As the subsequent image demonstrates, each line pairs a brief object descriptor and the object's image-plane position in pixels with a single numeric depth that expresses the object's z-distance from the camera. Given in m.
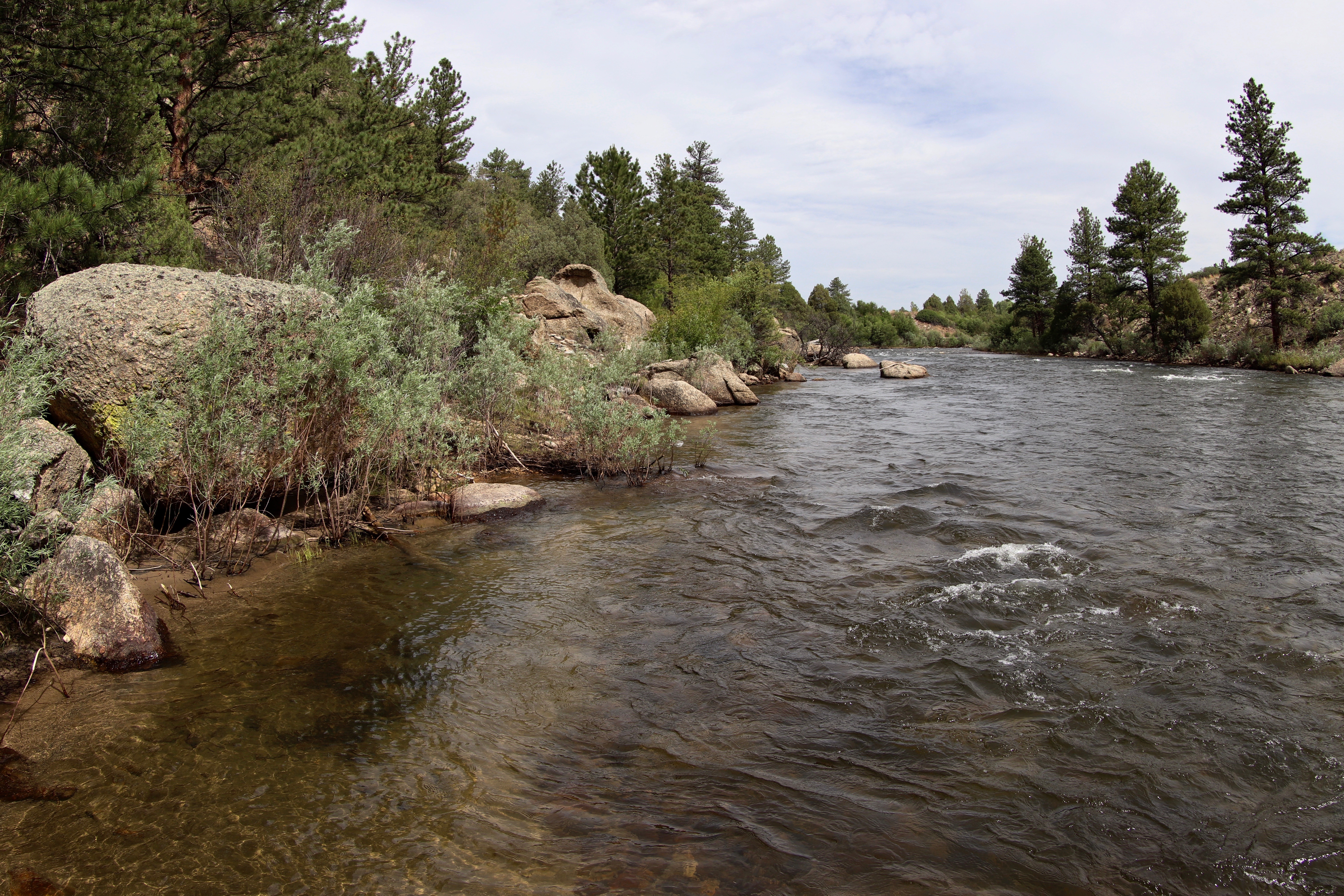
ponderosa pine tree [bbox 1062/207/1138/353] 43.16
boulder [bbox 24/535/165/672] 4.85
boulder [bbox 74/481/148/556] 5.97
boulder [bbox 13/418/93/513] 5.34
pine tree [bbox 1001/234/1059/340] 55.22
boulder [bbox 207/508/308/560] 6.77
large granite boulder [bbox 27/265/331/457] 6.59
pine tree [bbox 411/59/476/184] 33.28
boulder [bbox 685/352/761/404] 22.89
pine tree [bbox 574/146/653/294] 42.41
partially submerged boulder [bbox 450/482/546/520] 9.12
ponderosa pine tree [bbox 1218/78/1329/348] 31.39
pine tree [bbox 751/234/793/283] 70.69
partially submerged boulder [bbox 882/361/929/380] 32.53
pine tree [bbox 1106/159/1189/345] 41.12
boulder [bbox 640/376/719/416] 20.16
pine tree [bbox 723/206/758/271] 67.56
